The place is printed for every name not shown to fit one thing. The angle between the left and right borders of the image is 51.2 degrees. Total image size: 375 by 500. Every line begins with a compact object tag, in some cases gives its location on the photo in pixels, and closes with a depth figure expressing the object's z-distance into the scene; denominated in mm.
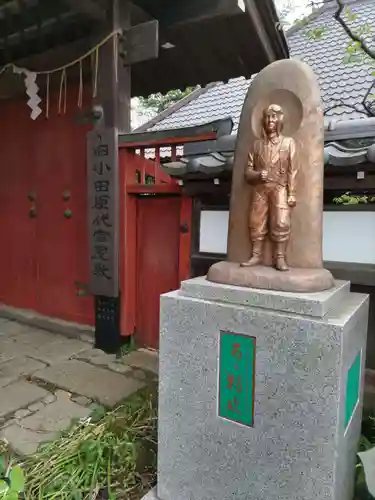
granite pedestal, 1817
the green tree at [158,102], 14979
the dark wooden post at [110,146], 4266
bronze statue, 2062
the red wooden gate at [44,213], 5230
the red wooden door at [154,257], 4539
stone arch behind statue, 2090
